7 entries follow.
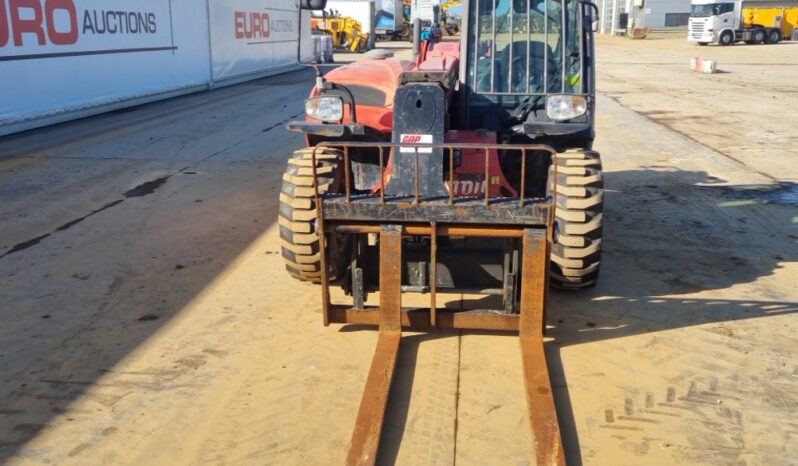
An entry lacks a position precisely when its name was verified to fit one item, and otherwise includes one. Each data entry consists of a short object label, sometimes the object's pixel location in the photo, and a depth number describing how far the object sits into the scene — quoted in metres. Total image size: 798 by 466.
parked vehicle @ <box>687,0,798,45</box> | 42.81
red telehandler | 4.28
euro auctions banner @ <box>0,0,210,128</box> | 13.23
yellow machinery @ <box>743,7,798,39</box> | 43.44
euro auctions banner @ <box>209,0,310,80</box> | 22.06
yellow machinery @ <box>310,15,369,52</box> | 40.19
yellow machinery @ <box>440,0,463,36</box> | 41.10
